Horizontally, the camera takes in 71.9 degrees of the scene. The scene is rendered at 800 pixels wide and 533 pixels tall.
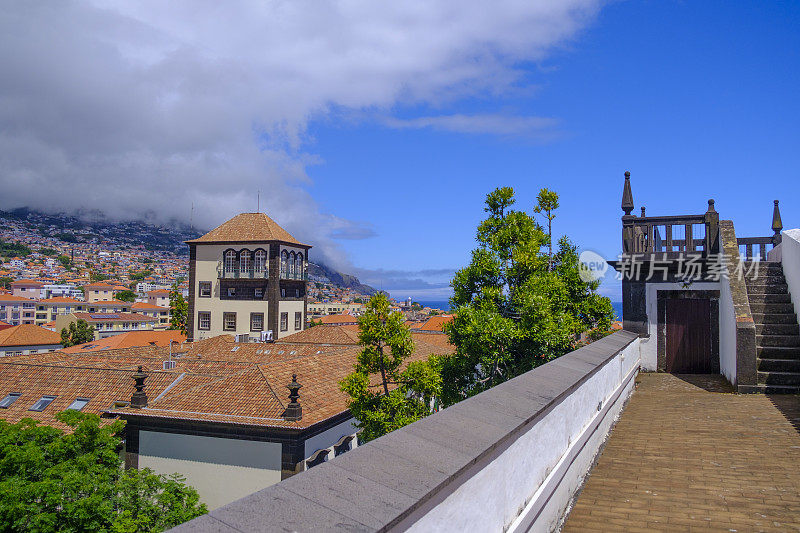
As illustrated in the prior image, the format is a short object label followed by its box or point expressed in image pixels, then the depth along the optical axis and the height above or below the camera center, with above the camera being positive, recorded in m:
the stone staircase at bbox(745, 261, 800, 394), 9.38 -0.86
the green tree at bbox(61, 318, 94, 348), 86.50 -9.31
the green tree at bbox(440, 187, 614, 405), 14.02 -0.76
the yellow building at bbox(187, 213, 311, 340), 50.06 -0.47
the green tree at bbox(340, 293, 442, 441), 15.10 -2.74
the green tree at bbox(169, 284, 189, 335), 61.53 -3.86
